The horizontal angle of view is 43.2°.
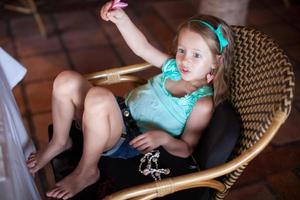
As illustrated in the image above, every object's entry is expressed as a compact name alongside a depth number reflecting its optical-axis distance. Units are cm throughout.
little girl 116
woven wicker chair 100
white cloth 85
